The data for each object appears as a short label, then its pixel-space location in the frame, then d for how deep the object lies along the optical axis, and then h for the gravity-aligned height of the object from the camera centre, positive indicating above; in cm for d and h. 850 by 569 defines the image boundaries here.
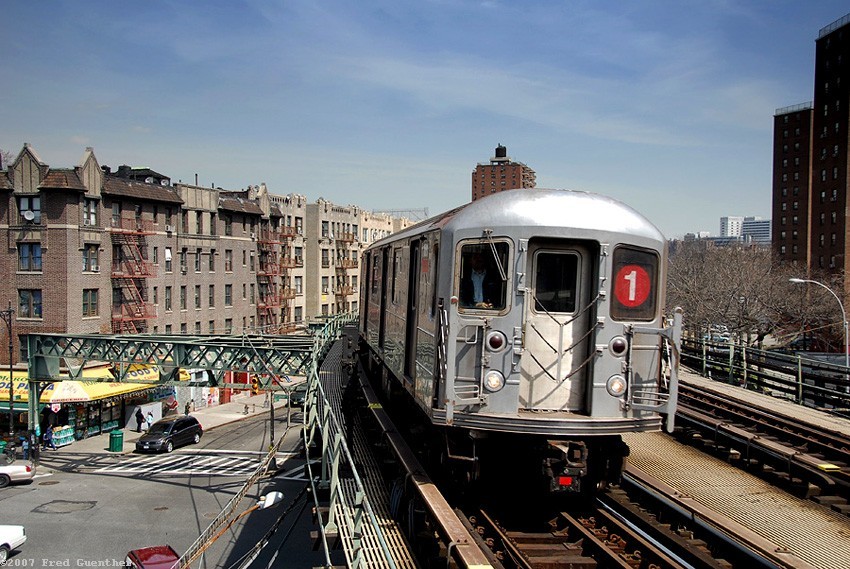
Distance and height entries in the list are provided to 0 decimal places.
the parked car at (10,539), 1908 -712
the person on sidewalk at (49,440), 3456 -793
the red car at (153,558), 1786 -712
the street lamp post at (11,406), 3110 -580
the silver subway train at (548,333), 826 -58
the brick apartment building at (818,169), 7138 +1243
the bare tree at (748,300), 4188 -84
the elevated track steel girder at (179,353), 2670 -299
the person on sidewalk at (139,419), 3978 -789
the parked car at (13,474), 2811 -779
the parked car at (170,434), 3450 -776
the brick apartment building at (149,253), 3750 +145
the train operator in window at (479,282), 840 +0
